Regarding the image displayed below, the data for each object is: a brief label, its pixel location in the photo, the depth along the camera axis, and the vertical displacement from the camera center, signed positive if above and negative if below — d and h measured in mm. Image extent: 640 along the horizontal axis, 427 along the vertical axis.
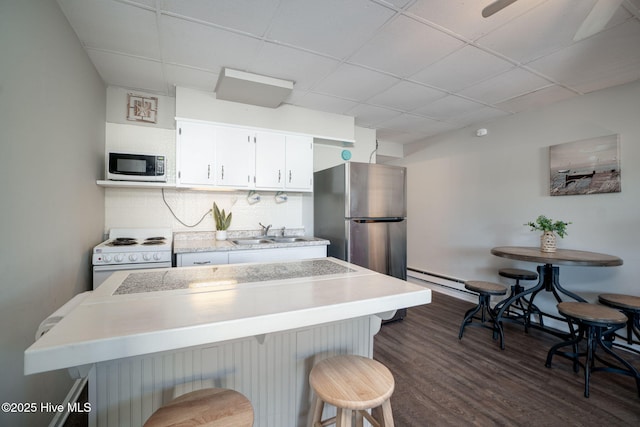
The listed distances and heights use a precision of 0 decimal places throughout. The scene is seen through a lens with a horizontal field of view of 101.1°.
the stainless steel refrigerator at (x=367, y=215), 2963 +0
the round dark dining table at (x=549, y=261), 2179 -378
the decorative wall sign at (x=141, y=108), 2787 +1141
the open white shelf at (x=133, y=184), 2425 +288
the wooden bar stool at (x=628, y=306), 2016 -701
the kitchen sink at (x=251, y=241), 2787 -301
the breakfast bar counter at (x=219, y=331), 690 -327
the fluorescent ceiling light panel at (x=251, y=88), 2459 +1265
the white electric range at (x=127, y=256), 2127 -351
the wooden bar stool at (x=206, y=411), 885 -695
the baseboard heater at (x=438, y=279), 3941 -1033
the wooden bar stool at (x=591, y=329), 1842 -852
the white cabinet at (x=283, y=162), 3076 +641
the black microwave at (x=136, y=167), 2445 +450
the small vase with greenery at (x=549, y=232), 2633 -165
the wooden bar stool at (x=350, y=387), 995 -688
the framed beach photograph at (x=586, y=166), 2582 +524
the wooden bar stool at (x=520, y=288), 2828 -787
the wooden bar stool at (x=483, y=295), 2613 -807
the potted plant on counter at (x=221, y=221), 2975 -77
